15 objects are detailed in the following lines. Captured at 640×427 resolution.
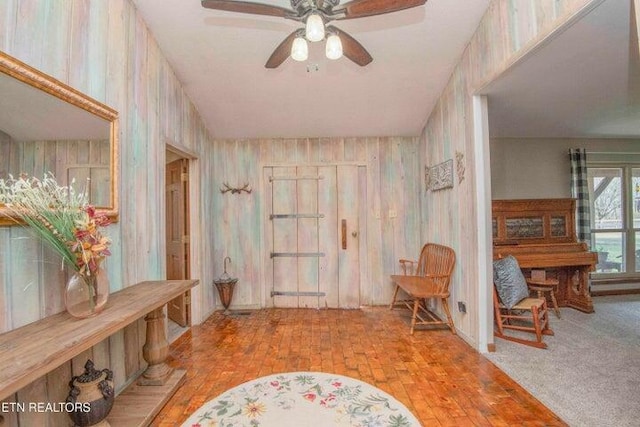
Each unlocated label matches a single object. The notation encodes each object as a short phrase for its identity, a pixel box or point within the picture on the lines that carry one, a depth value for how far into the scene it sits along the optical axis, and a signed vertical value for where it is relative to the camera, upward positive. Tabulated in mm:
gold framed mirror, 1392 +484
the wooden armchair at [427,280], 3082 -763
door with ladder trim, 4035 -264
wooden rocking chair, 2688 -1054
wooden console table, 1058 -495
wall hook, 4051 +399
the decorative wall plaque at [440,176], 3131 +427
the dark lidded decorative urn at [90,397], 1507 -900
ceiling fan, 1609 +1147
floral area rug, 1760 -1202
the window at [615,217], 4562 -114
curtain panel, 4246 +278
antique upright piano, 3613 -310
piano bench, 3256 -820
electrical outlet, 2891 -916
